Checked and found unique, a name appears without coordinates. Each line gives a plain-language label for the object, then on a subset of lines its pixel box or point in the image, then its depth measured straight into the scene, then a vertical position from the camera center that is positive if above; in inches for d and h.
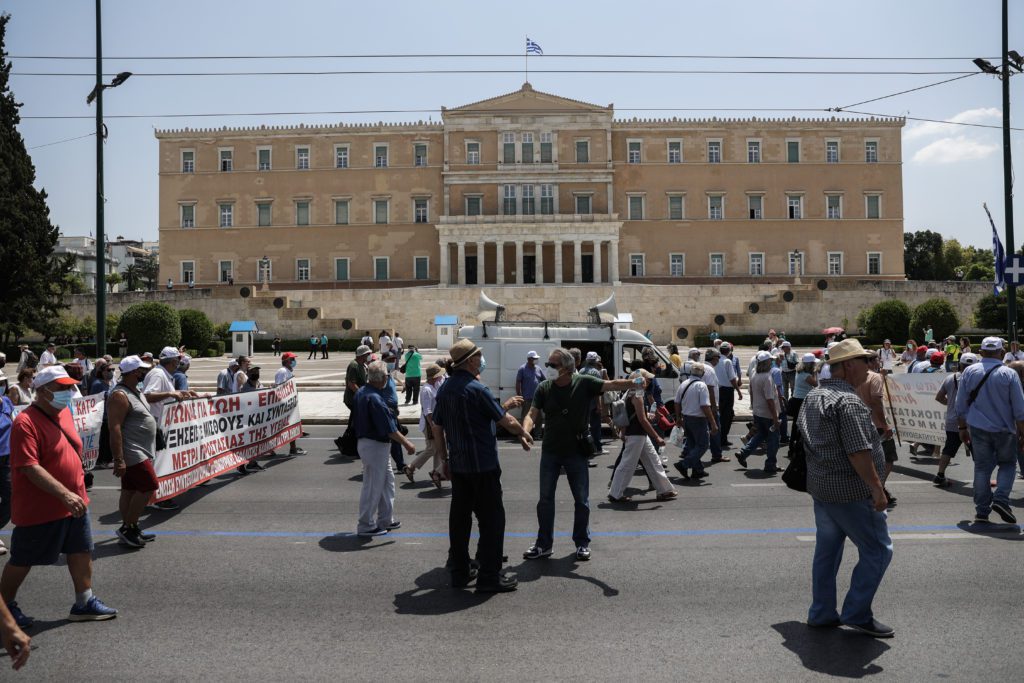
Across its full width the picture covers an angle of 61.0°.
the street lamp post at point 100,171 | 737.6 +133.7
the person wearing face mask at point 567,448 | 281.9 -40.8
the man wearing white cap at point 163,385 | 351.6 -27.3
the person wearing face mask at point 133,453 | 299.4 -44.0
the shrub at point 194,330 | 1549.0 -6.3
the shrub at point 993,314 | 1443.9 +6.7
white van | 628.4 -16.4
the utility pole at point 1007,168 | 710.5 +123.5
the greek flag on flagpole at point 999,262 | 724.8 +47.5
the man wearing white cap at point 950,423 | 402.0 -49.3
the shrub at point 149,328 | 1385.3 -1.4
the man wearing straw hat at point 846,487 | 202.8 -39.9
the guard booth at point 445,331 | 1729.6 -14.7
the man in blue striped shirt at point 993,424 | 317.4 -39.1
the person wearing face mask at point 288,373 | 537.0 -30.3
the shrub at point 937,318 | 1558.8 +0.2
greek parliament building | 2468.0 +371.5
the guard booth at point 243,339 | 1483.8 -23.0
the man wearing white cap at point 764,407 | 456.4 -46.5
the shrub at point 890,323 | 1636.3 -7.9
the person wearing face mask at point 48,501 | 207.9 -41.9
